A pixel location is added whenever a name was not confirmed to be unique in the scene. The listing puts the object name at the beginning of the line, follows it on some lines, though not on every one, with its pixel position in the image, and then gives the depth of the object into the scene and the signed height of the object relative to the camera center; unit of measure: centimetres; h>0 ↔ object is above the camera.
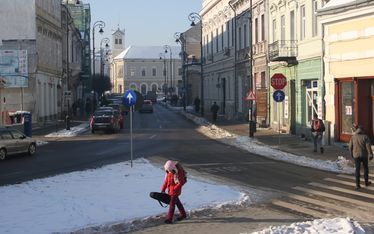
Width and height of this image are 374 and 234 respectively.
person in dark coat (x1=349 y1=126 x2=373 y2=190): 1650 -122
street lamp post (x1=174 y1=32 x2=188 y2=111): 8412 +834
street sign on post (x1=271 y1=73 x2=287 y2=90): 2856 +110
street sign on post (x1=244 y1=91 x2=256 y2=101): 3462 +50
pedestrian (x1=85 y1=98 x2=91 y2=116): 7546 -6
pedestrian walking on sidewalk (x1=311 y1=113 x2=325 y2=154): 2542 -107
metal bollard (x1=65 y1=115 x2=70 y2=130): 4354 -110
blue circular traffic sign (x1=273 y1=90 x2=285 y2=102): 2872 +40
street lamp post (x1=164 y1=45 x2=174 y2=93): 15377 +740
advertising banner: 4981 +329
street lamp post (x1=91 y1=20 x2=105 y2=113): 6352 +779
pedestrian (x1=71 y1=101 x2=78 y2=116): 6838 -15
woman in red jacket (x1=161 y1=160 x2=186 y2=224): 1178 -155
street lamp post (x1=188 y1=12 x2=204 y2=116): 5946 +798
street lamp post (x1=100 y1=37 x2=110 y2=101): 8456 +851
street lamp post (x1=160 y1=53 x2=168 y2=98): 14208 +1285
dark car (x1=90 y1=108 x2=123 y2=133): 4203 -100
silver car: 2556 -154
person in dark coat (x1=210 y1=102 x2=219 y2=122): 5150 -32
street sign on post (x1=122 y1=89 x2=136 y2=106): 2008 +23
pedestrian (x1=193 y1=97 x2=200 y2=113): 7111 +5
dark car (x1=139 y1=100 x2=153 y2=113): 8082 -21
